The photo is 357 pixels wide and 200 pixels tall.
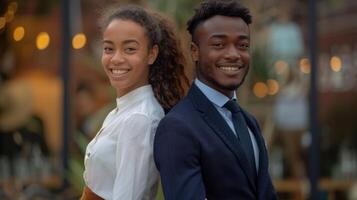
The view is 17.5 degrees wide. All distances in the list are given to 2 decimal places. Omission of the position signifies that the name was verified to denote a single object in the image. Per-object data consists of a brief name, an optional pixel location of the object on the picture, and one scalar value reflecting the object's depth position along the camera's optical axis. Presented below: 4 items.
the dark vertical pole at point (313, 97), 10.89
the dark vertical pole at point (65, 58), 11.31
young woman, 3.90
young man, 3.69
